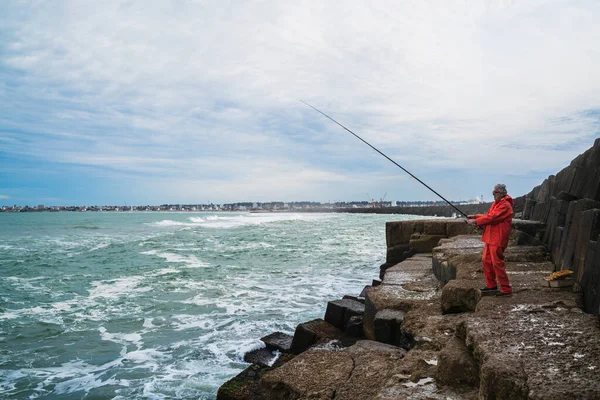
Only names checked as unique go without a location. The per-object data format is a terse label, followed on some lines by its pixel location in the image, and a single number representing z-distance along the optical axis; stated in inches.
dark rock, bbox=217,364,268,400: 139.2
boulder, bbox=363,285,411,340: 194.7
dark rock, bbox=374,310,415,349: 172.0
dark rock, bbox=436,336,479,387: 99.0
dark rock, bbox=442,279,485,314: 159.6
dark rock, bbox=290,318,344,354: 204.2
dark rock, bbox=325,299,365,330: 230.8
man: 153.7
